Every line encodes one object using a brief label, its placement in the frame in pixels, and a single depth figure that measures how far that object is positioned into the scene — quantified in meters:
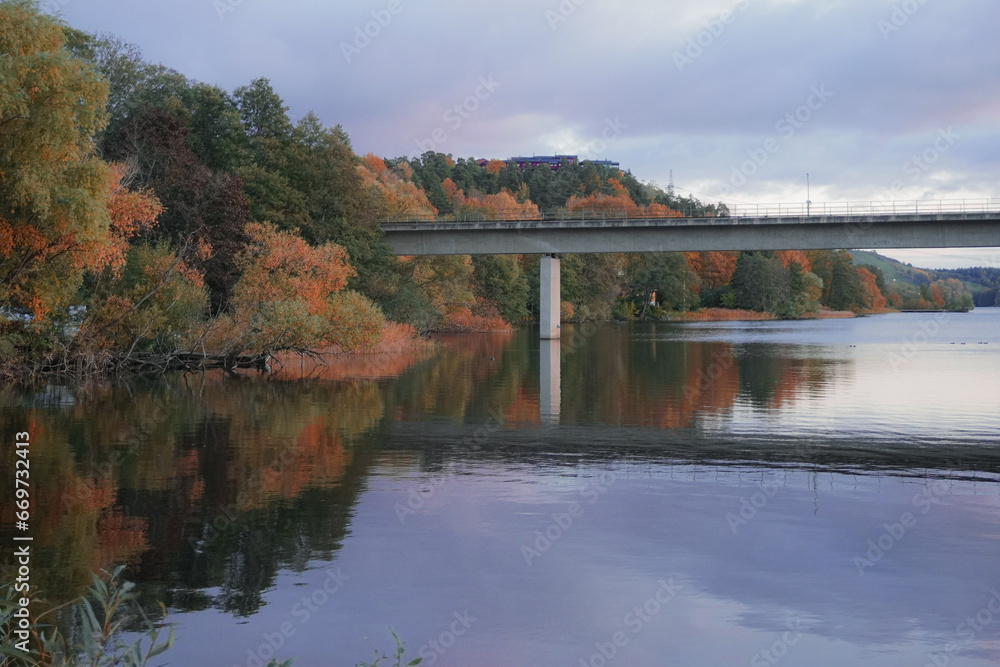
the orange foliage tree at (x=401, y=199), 70.83
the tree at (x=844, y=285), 154.50
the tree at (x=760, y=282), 127.62
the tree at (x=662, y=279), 117.38
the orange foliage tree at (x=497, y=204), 90.57
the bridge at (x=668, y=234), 58.62
